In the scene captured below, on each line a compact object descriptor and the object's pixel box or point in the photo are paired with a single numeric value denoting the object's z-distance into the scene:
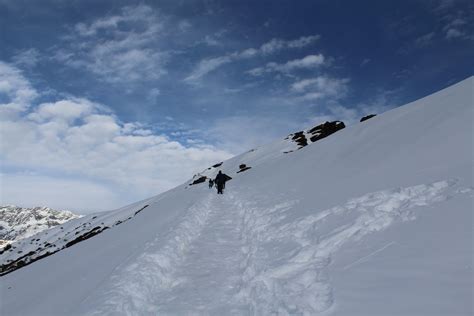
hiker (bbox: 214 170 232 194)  29.14
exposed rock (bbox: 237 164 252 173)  48.79
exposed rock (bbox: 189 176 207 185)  53.20
